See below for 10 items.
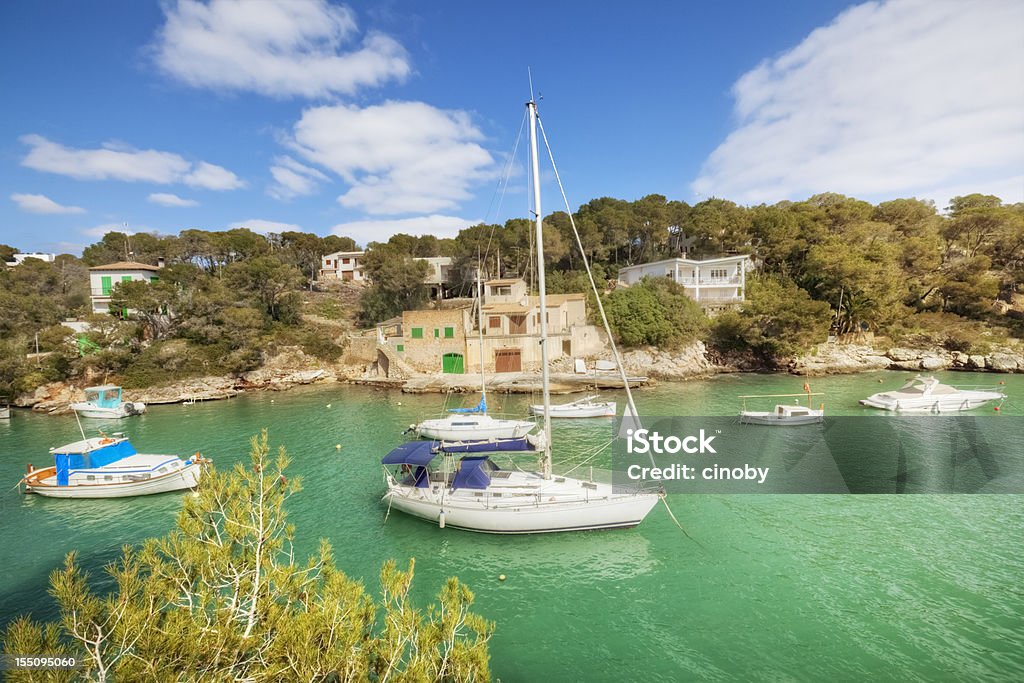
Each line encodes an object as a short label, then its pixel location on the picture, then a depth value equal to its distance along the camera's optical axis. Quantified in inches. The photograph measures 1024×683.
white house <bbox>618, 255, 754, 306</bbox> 1945.1
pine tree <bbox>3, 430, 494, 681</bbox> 153.4
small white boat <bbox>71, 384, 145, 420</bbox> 1197.1
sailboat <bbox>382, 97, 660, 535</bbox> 549.0
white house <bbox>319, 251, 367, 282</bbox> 2812.5
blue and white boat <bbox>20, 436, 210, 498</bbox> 698.2
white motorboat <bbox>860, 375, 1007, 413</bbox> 1036.5
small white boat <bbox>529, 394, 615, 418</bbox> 1089.4
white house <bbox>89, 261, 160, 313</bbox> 1918.1
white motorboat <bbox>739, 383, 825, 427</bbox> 954.7
